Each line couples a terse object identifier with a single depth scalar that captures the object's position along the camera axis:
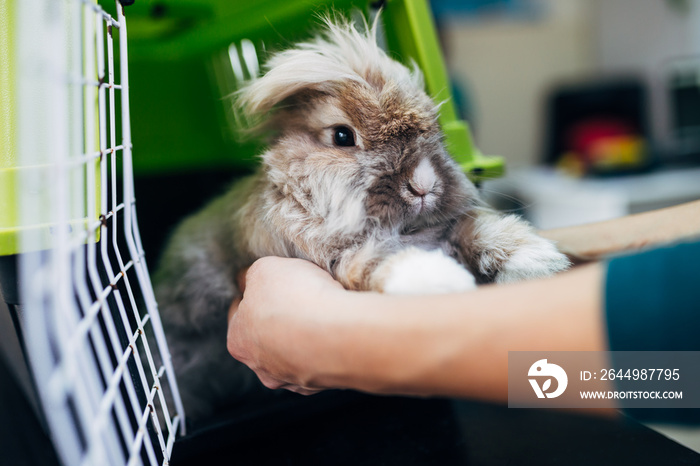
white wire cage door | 0.24
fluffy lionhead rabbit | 0.34
